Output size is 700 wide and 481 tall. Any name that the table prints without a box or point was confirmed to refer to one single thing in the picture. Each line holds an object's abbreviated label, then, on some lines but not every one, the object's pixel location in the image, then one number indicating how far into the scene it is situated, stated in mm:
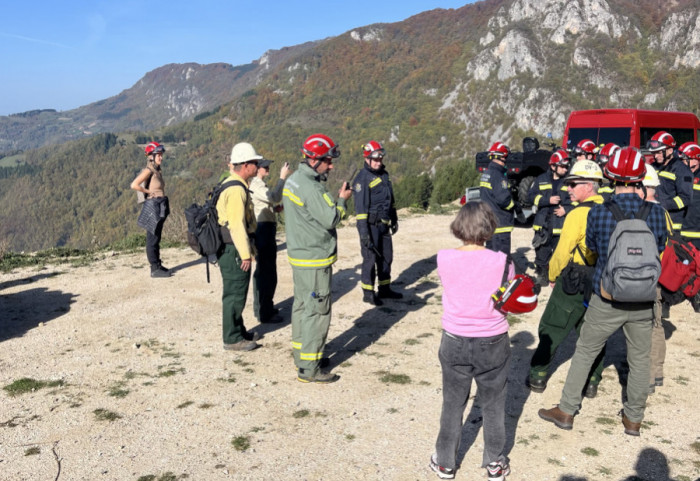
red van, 10773
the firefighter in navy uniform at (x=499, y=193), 6824
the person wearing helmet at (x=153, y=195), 7887
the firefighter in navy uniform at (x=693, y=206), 6125
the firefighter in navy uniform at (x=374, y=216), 6680
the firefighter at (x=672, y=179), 5973
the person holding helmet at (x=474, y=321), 2869
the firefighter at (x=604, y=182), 5236
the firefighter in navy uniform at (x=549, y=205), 6547
